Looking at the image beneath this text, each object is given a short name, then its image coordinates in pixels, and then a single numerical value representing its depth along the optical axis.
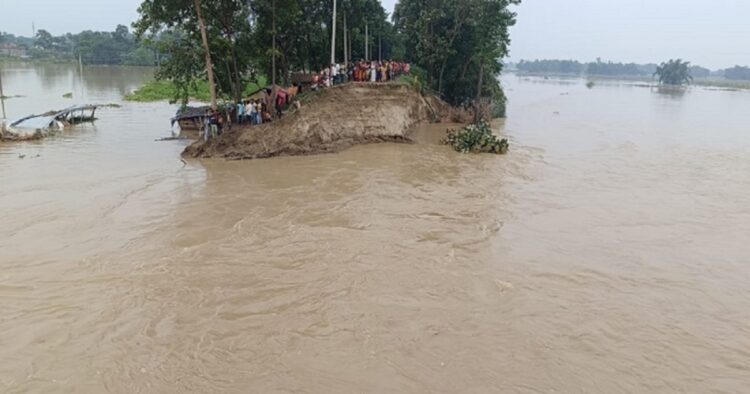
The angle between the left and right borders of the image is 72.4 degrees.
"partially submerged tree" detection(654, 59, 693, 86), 131.12
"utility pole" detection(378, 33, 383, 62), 40.35
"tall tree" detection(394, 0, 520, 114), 34.31
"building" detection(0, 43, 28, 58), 129.12
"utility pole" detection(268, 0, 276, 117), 22.33
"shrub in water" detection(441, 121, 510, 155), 24.06
